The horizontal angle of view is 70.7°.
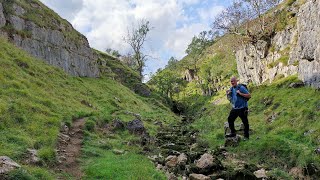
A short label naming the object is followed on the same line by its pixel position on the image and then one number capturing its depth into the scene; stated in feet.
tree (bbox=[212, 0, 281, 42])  98.03
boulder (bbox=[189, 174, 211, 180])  28.78
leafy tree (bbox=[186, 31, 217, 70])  244.51
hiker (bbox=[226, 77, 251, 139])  40.33
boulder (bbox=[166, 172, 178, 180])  28.81
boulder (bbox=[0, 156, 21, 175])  20.87
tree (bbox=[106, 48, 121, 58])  290.55
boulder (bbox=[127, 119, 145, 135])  51.05
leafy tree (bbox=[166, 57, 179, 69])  289.03
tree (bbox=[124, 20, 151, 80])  186.74
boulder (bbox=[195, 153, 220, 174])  31.47
